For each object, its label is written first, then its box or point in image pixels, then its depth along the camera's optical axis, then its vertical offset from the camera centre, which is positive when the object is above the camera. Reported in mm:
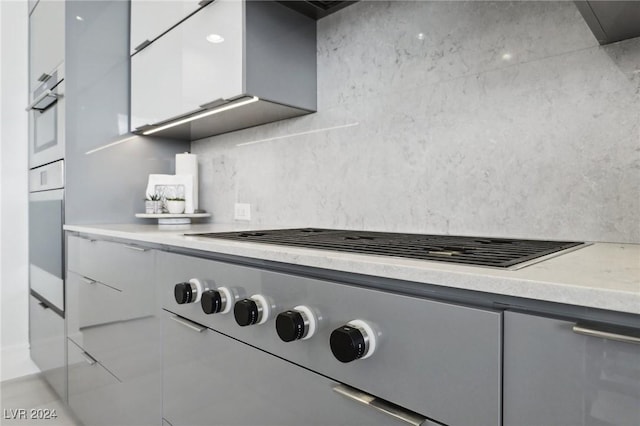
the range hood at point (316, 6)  1593 +795
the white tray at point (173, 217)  2062 -43
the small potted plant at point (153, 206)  2102 +13
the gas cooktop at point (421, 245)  695 -81
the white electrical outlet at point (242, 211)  2025 -12
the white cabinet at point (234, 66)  1500 +564
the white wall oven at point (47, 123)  2113 +480
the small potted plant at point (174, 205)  2117 +19
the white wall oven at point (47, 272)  2129 -359
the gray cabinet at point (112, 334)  1349 -484
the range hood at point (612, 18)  827 +405
